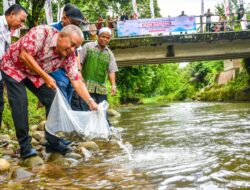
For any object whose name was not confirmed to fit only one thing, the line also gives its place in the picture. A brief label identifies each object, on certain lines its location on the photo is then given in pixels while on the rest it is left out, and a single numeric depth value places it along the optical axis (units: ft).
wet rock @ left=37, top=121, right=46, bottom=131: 22.82
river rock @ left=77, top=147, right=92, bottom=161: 14.43
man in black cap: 14.10
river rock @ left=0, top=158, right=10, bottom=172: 11.69
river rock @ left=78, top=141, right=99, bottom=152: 16.14
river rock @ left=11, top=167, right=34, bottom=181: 10.92
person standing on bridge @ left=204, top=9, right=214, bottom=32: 59.75
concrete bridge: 58.65
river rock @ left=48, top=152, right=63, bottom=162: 13.57
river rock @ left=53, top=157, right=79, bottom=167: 12.96
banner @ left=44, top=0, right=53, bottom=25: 42.01
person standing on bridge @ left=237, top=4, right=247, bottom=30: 64.67
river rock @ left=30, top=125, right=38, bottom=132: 22.41
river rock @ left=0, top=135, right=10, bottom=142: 17.27
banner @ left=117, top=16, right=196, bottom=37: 56.75
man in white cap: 19.02
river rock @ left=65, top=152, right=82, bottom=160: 14.07
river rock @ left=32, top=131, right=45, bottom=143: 18.06
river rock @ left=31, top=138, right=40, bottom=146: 16.92
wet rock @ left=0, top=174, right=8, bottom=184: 10.80
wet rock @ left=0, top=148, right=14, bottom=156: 14.50
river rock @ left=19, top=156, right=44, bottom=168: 12.62
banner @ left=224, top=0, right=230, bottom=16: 66.93
